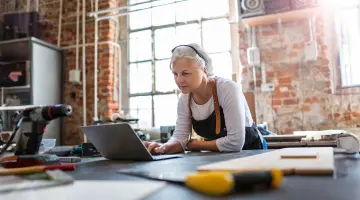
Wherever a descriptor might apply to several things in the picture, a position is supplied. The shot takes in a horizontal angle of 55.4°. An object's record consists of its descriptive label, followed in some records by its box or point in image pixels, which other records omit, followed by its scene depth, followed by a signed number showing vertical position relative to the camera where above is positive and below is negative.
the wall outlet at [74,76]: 4.24 +0.50
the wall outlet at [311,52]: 3.28 +0.55
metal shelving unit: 3.86 +0.49
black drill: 1.06 -0.02
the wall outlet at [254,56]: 3.46 +0.55
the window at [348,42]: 3.35 +0.65
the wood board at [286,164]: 0.66 -0.11
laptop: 1.13 -0.10
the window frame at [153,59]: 4.07 +0.70
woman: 1.63 +0.01
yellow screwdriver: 0.49 -0.11
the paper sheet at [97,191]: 0.50 -0.12
